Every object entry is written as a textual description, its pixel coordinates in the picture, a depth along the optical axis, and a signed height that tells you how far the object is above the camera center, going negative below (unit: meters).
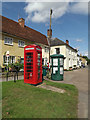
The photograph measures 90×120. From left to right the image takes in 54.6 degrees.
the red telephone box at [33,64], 5.58 -0.14
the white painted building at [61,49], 22.74 +3.63
